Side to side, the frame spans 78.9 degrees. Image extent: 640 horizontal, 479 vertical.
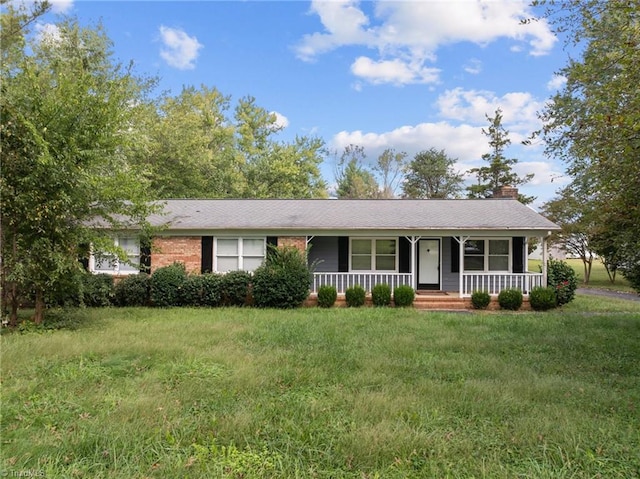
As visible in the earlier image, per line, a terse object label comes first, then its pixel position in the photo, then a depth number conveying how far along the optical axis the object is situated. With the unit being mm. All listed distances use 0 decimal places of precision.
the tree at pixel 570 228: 20800
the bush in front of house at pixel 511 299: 12172
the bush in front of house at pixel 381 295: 12359
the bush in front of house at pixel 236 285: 12164
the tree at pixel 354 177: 41000
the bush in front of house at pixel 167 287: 11906
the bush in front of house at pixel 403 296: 12188
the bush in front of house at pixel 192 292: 12008
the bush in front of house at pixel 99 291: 11398
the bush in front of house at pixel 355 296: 12328
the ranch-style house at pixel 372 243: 12875
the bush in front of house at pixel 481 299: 12172
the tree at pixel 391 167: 43062
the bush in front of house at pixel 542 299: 11984
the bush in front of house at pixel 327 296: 12352
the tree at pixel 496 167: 32562
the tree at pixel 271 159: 29078
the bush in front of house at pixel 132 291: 12125
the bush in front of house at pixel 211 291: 12086
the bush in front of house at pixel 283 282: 11914
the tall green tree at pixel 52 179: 7340
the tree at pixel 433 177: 40688
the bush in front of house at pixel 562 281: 12469
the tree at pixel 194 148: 22391
